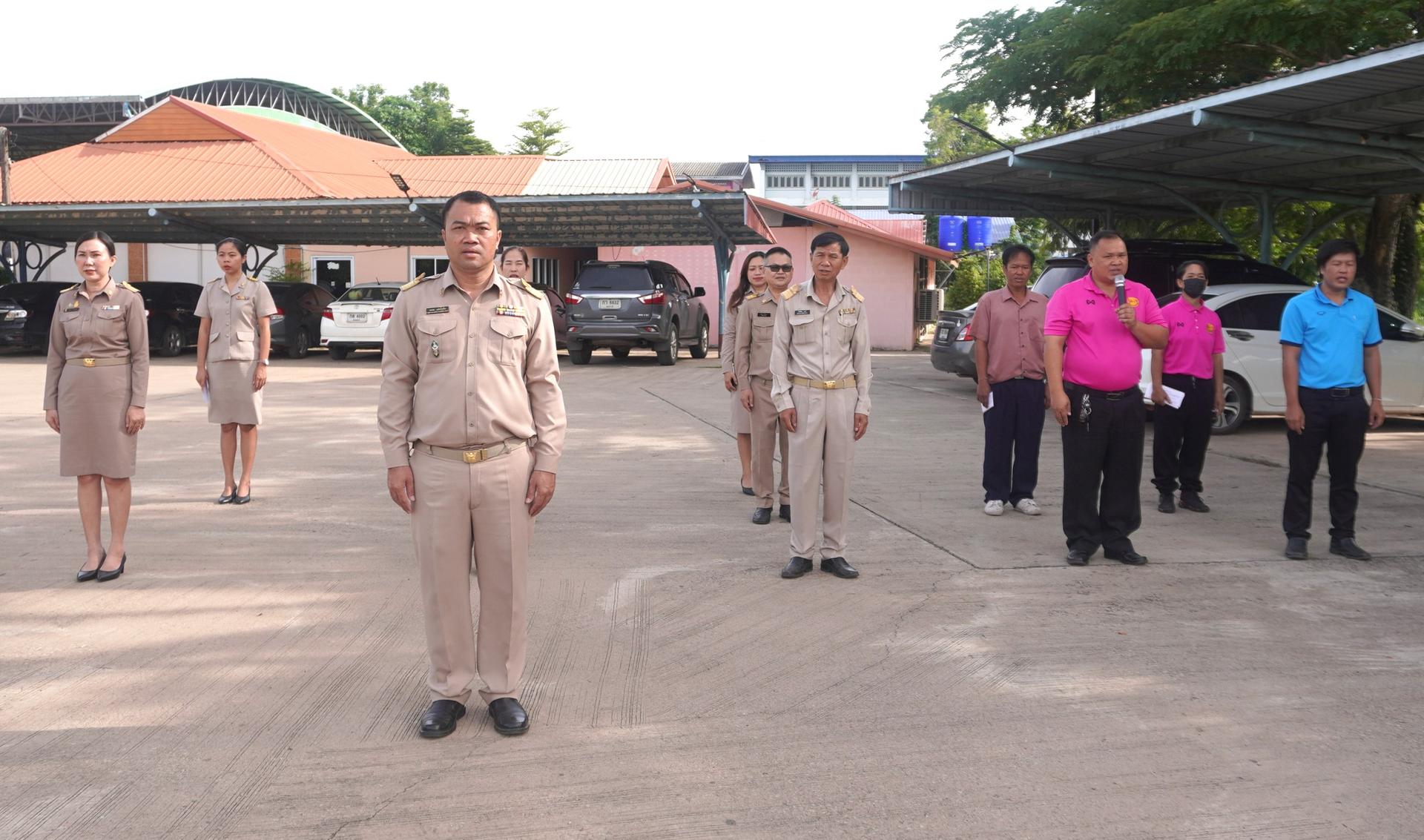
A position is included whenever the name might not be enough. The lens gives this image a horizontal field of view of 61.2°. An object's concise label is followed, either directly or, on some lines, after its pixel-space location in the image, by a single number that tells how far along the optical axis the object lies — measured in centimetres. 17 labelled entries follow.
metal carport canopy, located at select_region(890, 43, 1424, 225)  1200
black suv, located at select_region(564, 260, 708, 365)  2208
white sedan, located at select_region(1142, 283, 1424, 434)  1227
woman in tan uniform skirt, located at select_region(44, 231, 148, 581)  624
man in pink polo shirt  672
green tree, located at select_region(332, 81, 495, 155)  6028
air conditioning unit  3662
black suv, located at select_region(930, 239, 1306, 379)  1362
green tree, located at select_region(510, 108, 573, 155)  5822
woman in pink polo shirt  861
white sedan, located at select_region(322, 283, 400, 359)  2367
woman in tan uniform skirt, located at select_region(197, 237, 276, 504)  830
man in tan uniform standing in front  407
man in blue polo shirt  691
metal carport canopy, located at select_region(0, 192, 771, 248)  2400
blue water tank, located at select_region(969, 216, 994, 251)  4219
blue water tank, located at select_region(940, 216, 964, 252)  4072
